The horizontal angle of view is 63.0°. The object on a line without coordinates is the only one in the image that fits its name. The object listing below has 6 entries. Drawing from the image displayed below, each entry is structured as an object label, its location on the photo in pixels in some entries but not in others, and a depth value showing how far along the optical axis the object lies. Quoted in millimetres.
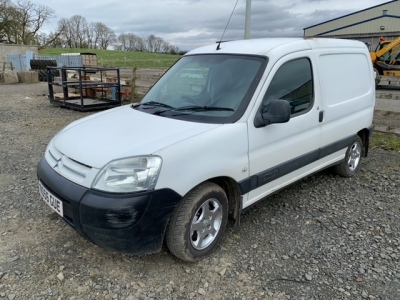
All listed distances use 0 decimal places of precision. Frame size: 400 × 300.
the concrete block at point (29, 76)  19659
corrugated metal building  27531
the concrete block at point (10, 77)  19672
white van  2359
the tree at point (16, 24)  39088
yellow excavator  17250
